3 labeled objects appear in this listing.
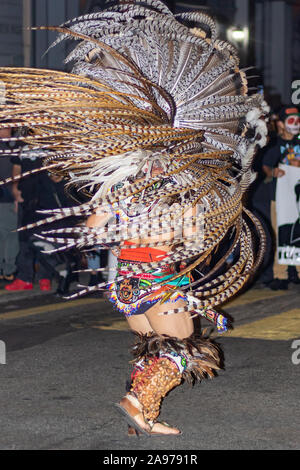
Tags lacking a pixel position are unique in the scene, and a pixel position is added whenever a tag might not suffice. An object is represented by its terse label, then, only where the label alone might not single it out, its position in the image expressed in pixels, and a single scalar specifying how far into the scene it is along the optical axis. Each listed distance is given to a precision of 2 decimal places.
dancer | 4.25
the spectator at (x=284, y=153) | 10.76
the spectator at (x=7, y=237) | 10.52
